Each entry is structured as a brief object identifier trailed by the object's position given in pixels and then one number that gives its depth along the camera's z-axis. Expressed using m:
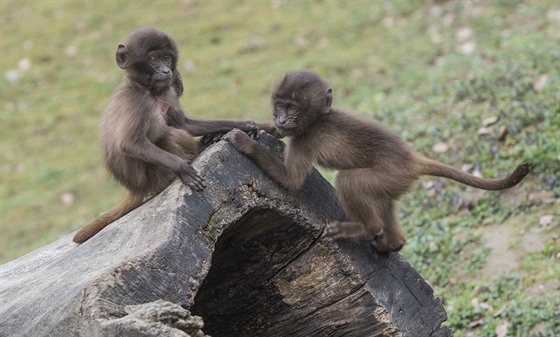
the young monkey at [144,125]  10.15
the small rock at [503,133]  15.56
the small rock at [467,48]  21.52
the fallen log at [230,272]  7.71
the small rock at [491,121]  16.05
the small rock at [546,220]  13.70
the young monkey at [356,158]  9.67
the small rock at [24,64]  26.61
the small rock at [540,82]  16.50
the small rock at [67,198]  21.34
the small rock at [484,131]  15.90
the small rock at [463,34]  22.45
